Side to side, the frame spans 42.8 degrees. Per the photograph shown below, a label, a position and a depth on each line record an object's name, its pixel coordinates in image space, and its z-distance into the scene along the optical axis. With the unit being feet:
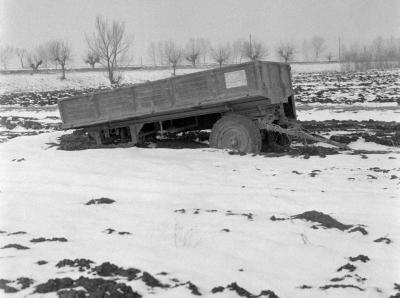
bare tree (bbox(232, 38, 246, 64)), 338.34
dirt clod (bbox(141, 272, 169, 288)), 13.09
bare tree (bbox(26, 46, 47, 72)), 271.08
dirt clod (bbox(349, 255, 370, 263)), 15.05
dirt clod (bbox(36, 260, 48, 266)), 14.62
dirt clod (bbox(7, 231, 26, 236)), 18.29
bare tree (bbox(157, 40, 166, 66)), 272.15
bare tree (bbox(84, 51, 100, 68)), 236.22
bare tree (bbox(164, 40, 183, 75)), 225.35
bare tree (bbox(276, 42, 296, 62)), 298.15
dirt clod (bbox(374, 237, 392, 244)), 16.58
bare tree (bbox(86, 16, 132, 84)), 148.66
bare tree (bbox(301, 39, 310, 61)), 426.10
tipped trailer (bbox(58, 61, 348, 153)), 35.01
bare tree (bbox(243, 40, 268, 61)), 287.44
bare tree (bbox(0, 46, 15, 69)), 288.71
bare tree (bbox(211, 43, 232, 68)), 272.84
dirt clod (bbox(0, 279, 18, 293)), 12.60
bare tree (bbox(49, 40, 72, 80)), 216.21
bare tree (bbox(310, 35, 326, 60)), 417.63
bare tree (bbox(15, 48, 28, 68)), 307.05
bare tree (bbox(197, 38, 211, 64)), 340.80
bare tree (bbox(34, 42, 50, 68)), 272.10
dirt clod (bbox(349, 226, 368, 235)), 17.55
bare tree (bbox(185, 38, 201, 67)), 261.03
